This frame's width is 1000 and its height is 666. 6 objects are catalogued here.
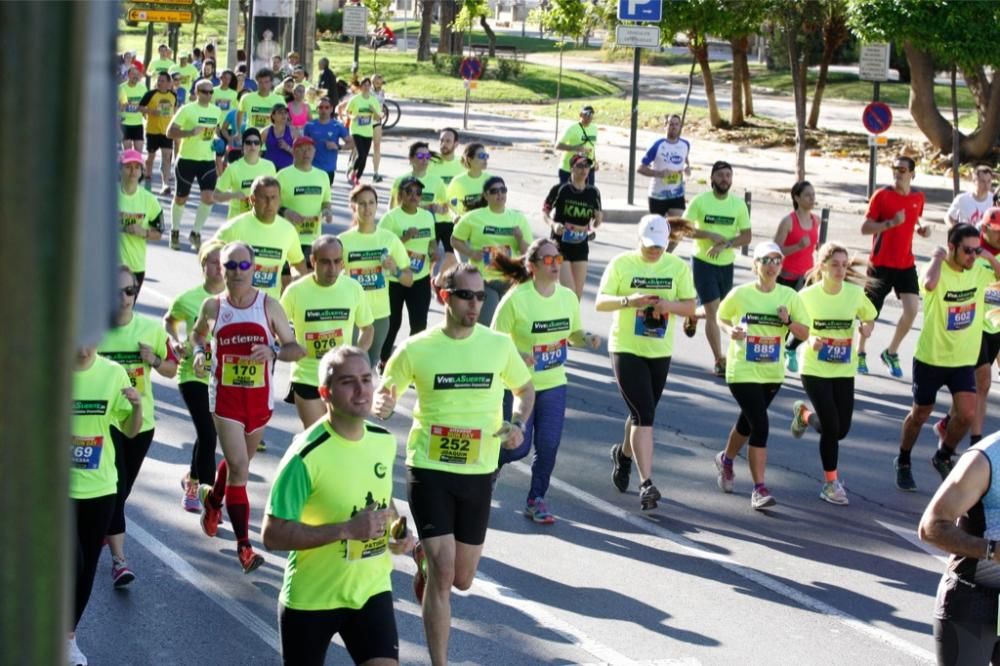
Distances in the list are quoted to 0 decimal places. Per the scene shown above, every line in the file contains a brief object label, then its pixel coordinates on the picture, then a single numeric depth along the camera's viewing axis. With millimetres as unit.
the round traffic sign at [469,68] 36875
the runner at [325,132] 20750
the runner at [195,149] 19875
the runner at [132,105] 26266
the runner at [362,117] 26312
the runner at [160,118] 24703
